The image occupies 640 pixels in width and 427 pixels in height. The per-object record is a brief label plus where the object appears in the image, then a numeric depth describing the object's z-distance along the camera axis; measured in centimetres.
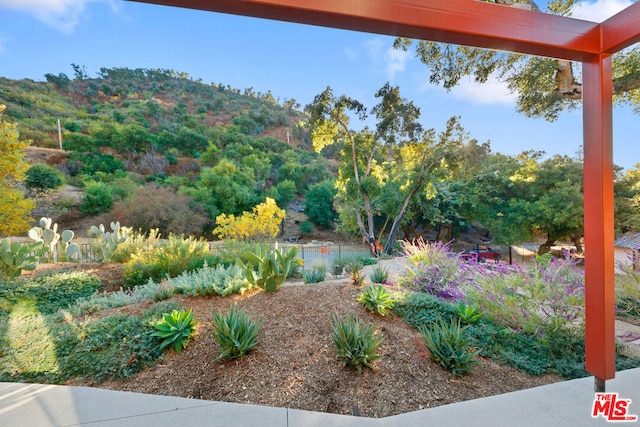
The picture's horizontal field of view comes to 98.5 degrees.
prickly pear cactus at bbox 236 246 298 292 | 347
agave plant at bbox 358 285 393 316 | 296
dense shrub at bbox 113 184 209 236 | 1212
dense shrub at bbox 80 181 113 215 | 1283
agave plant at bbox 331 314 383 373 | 212
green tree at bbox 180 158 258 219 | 1498
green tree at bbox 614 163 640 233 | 942
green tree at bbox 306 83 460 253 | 1095
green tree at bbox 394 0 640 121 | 544
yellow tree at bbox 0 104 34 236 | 617
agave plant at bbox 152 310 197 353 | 237
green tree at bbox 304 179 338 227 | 1859
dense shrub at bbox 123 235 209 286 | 504
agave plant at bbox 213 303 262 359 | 221
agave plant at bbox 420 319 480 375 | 218
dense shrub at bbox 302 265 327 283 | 499
